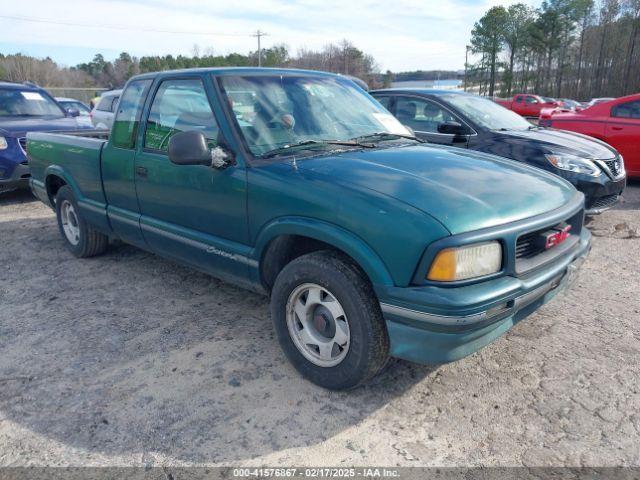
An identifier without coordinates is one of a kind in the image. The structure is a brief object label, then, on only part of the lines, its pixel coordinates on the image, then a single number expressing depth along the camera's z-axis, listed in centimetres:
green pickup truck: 239
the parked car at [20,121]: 730
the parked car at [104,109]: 1133
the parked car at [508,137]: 561
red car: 798
